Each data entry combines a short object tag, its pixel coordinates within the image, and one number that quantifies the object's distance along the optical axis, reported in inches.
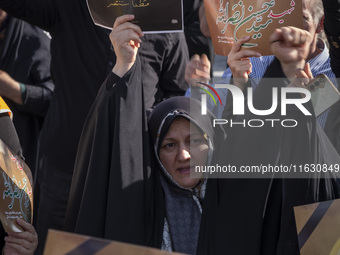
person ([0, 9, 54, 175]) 250.7
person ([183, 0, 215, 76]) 249.9
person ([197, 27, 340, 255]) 141.9
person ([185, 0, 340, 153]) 159.0
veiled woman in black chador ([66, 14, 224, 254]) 158.5
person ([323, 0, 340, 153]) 149.7
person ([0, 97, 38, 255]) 162.3
